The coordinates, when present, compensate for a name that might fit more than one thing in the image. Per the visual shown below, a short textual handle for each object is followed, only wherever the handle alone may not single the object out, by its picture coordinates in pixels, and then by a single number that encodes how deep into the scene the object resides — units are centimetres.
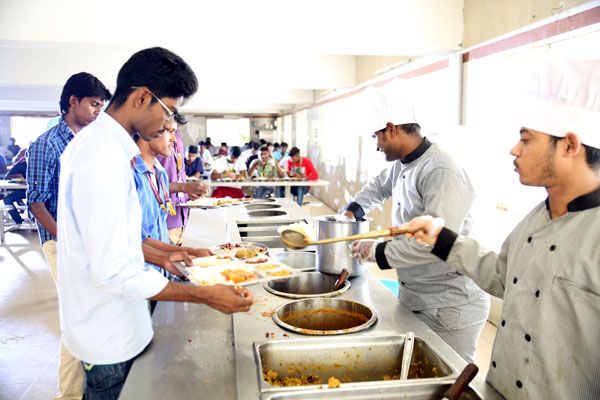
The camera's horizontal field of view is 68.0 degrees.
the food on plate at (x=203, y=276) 160
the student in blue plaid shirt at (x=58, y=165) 236
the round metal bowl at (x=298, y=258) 222
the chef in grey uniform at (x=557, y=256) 102
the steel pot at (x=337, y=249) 176
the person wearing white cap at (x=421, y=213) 172
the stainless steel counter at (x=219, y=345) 117
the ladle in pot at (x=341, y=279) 180
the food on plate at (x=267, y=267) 177
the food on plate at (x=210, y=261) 180
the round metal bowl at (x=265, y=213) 359
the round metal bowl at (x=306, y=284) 189
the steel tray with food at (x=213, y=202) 396
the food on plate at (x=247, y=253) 197
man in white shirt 115
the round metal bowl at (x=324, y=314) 160
